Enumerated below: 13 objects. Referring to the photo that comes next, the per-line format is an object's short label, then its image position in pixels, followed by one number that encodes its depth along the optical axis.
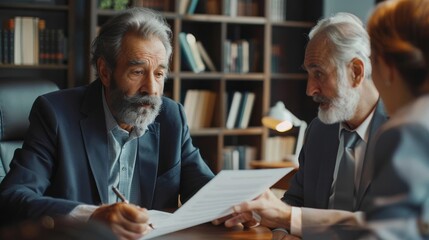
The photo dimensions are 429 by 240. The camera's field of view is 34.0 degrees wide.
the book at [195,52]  5.27
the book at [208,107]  5.48
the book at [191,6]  5.29
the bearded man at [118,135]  2.33
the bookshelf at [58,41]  4.84
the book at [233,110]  5.61
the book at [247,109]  5.64
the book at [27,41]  4.81
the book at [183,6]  5.28
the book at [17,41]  4.80
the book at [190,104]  5.39
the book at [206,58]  5.38
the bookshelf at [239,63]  5.33
